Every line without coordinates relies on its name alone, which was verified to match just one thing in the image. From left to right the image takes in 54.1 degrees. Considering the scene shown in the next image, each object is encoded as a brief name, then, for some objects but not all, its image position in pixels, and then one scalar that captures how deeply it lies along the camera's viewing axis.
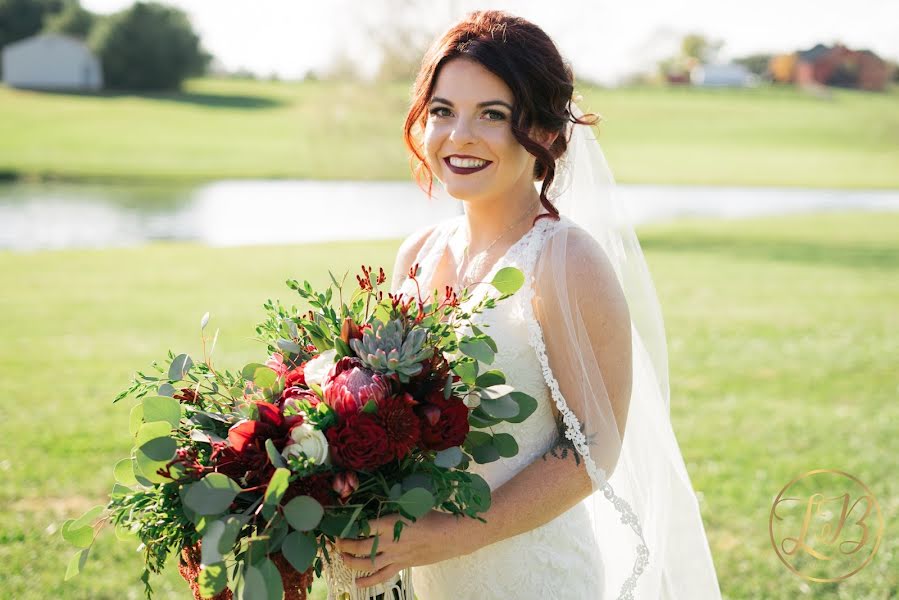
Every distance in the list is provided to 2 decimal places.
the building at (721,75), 79.29
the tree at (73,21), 59.56
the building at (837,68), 64.31
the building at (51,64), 56.94
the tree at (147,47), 57.41
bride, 2.21
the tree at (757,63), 75.02
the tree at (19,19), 59.28
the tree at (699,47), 78.38
